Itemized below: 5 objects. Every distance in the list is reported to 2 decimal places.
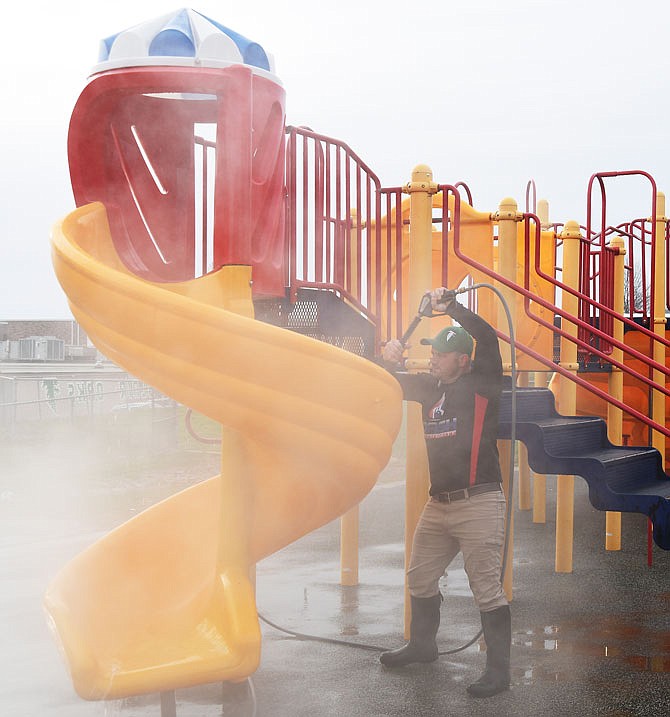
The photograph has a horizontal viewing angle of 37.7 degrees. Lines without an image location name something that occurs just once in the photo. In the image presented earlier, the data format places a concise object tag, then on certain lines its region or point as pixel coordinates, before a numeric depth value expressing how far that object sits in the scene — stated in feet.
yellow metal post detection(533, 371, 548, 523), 37.24
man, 17.21
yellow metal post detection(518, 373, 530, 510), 40.51
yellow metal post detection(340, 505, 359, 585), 26.55
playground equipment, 15.08
